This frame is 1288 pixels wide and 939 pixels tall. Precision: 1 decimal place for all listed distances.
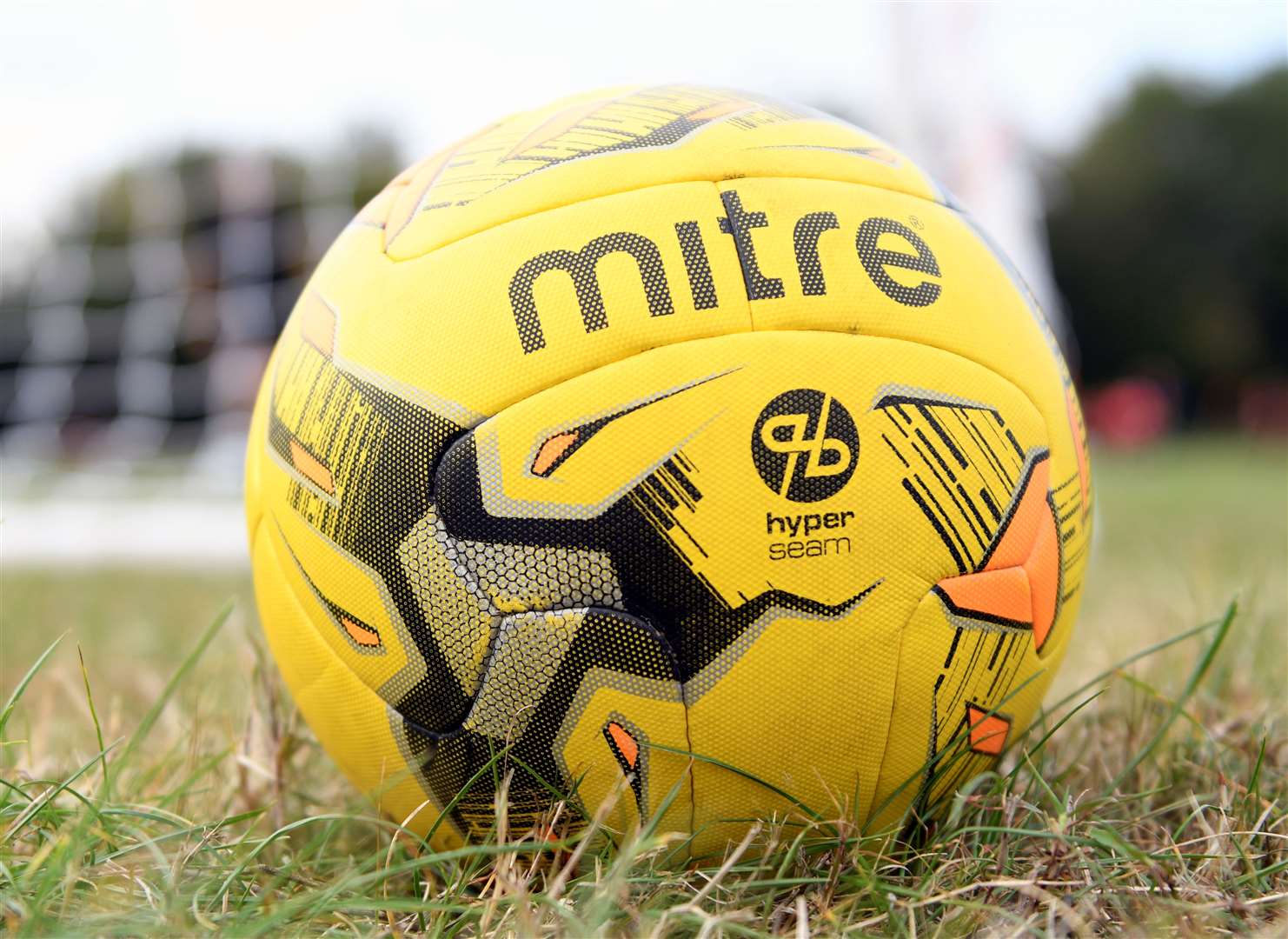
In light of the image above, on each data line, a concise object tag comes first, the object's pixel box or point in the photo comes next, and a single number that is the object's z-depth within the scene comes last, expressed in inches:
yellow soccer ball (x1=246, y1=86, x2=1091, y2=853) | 26.0
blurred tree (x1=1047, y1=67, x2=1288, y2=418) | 762.8
